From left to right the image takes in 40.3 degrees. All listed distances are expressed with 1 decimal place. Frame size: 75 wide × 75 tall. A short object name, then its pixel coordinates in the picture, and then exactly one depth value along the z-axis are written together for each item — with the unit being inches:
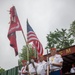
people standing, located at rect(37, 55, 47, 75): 124.2
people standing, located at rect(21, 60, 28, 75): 138.5
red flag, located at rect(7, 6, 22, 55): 138.6
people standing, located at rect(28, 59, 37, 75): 131.4
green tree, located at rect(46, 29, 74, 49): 605.5
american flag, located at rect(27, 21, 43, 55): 147.5
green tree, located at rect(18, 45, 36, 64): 564.8
